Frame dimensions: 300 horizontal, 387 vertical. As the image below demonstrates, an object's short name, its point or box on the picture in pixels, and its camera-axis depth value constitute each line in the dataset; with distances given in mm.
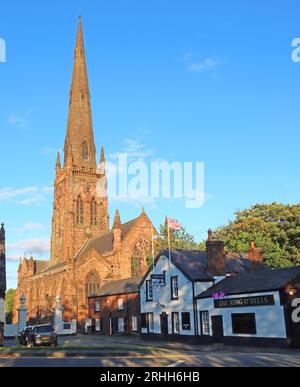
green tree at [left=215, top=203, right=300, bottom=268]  48562
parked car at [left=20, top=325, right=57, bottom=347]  32250
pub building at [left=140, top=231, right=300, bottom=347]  27688
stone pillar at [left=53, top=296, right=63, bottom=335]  50969
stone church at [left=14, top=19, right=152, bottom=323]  67188
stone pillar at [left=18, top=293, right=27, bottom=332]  45975
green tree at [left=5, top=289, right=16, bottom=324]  108012
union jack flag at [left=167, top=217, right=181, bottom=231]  36875
